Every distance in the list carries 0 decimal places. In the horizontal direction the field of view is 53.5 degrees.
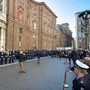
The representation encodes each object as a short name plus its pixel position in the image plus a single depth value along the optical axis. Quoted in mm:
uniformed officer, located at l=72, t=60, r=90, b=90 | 1091
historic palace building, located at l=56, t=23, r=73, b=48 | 41906
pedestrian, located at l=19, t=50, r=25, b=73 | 6727
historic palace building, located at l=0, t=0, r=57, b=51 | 16032
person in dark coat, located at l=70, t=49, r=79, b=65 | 7523
